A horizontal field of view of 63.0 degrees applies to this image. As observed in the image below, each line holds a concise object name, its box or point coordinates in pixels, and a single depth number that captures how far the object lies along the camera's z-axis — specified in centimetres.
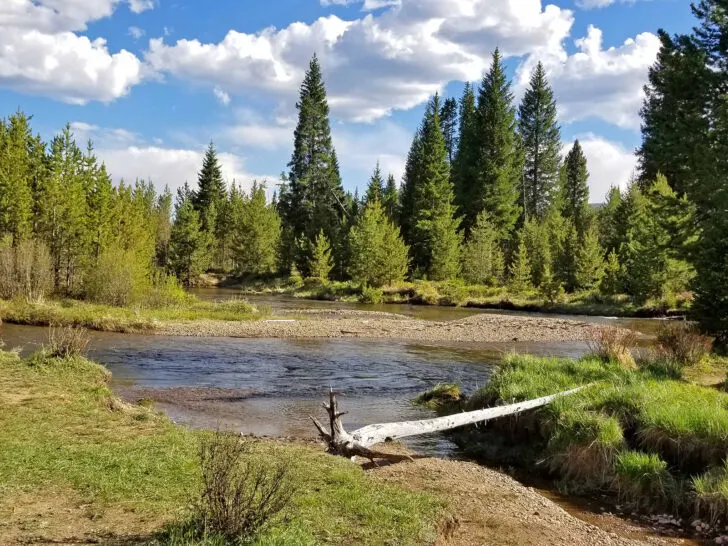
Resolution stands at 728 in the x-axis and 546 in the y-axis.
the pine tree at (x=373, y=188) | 6478
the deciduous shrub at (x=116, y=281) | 3256
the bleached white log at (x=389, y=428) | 898
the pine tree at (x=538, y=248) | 5228
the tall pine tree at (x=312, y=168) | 6994
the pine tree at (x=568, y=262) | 4973
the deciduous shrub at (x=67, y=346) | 1566
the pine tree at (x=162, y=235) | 6702
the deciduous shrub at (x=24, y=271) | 3059
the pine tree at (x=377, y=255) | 5550
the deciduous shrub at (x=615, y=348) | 1481
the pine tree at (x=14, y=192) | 3400
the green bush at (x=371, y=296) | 5128
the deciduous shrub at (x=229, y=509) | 525
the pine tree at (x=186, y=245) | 5922
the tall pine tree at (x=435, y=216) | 5644
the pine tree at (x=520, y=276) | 4962
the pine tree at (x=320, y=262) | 6062
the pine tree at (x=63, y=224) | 3609
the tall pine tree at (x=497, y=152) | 6331
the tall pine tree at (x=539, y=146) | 7125
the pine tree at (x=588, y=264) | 4814
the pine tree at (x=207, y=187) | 7706
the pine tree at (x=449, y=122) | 8097
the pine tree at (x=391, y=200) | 6981
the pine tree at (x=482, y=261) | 5481
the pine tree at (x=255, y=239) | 7181
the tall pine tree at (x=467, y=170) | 6512
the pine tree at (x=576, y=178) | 8138
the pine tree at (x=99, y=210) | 3769
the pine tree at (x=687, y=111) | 2216
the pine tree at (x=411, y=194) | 6309
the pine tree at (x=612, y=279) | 4600
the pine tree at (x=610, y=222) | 5178
